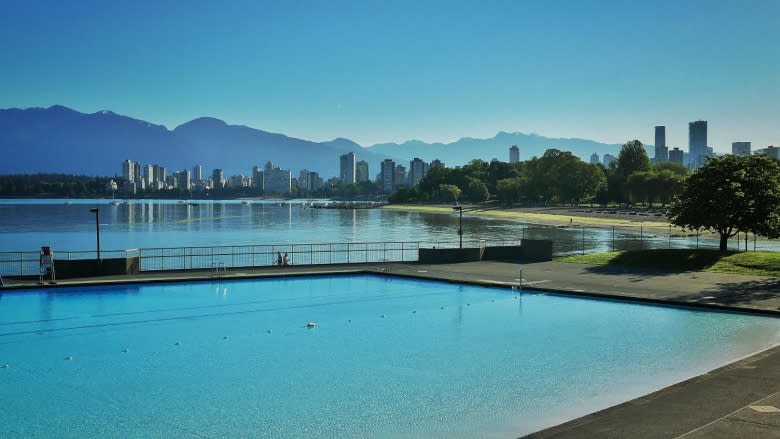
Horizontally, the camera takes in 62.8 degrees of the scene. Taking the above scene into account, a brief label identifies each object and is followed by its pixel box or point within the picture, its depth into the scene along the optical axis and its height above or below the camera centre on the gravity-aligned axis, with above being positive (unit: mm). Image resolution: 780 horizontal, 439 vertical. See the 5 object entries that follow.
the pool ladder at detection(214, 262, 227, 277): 33369 -4003
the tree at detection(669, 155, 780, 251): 35969 -1
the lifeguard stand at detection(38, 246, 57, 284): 29625 -3204
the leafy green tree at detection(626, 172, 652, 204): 135375 +2354
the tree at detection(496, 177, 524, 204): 190662 +1974
